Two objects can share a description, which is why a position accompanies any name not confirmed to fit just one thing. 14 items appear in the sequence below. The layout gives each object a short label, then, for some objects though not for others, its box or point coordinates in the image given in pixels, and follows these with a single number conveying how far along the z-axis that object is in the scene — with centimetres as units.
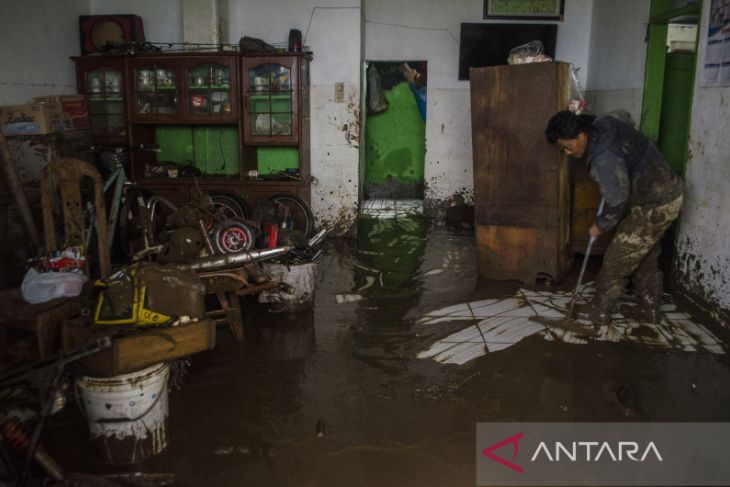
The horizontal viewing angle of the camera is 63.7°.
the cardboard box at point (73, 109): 576
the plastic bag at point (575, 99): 492
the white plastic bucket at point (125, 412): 257
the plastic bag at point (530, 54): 490
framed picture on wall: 782
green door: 598
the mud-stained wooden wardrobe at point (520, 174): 485
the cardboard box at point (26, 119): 511
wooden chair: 296
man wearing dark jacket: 400
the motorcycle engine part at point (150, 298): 272
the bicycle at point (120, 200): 555
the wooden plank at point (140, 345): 249
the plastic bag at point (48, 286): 311
